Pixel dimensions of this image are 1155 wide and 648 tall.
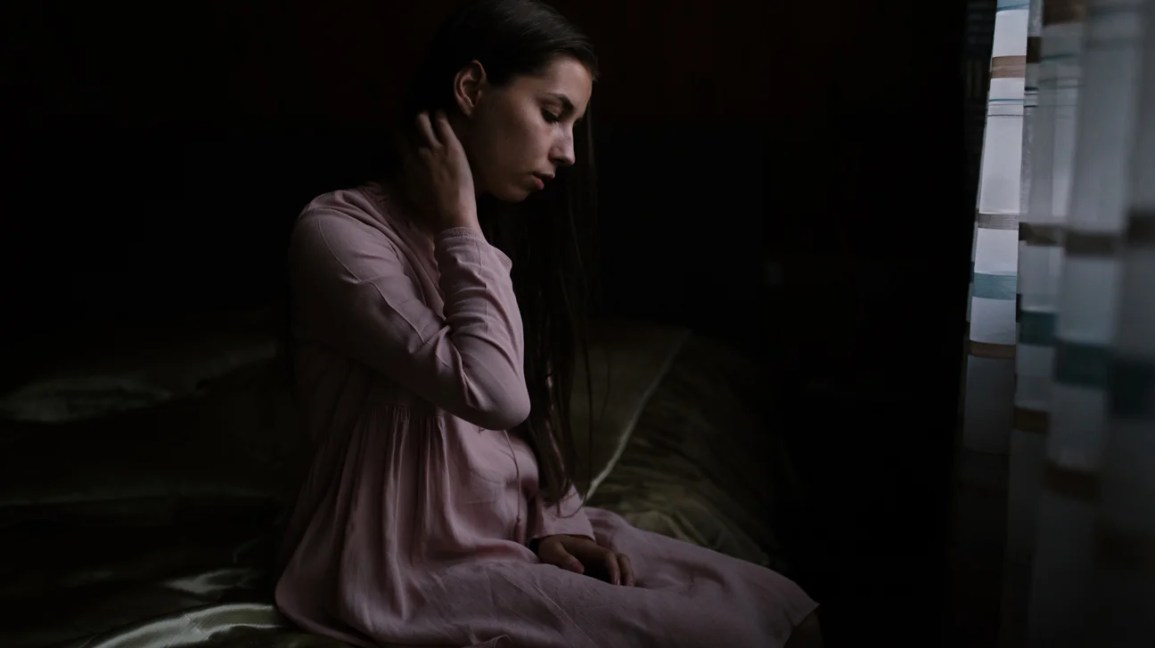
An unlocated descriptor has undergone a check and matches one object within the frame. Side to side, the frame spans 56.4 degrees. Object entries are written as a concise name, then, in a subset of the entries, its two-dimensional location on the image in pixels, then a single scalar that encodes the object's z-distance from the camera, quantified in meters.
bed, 1.22
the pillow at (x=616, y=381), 1.79
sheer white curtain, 0.62
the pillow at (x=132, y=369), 1.86
